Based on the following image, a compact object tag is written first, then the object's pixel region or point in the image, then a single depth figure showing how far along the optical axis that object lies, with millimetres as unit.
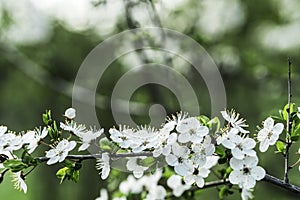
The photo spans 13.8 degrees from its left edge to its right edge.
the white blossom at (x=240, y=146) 791
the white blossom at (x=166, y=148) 794
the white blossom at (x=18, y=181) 818
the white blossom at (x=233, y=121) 805
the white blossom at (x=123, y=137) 808
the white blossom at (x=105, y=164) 816
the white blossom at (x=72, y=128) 828
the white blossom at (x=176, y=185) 927
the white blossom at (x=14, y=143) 815
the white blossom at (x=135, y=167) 826
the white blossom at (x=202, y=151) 791
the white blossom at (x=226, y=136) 793
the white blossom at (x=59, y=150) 805
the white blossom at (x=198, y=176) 813
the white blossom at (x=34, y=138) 820
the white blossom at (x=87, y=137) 821
